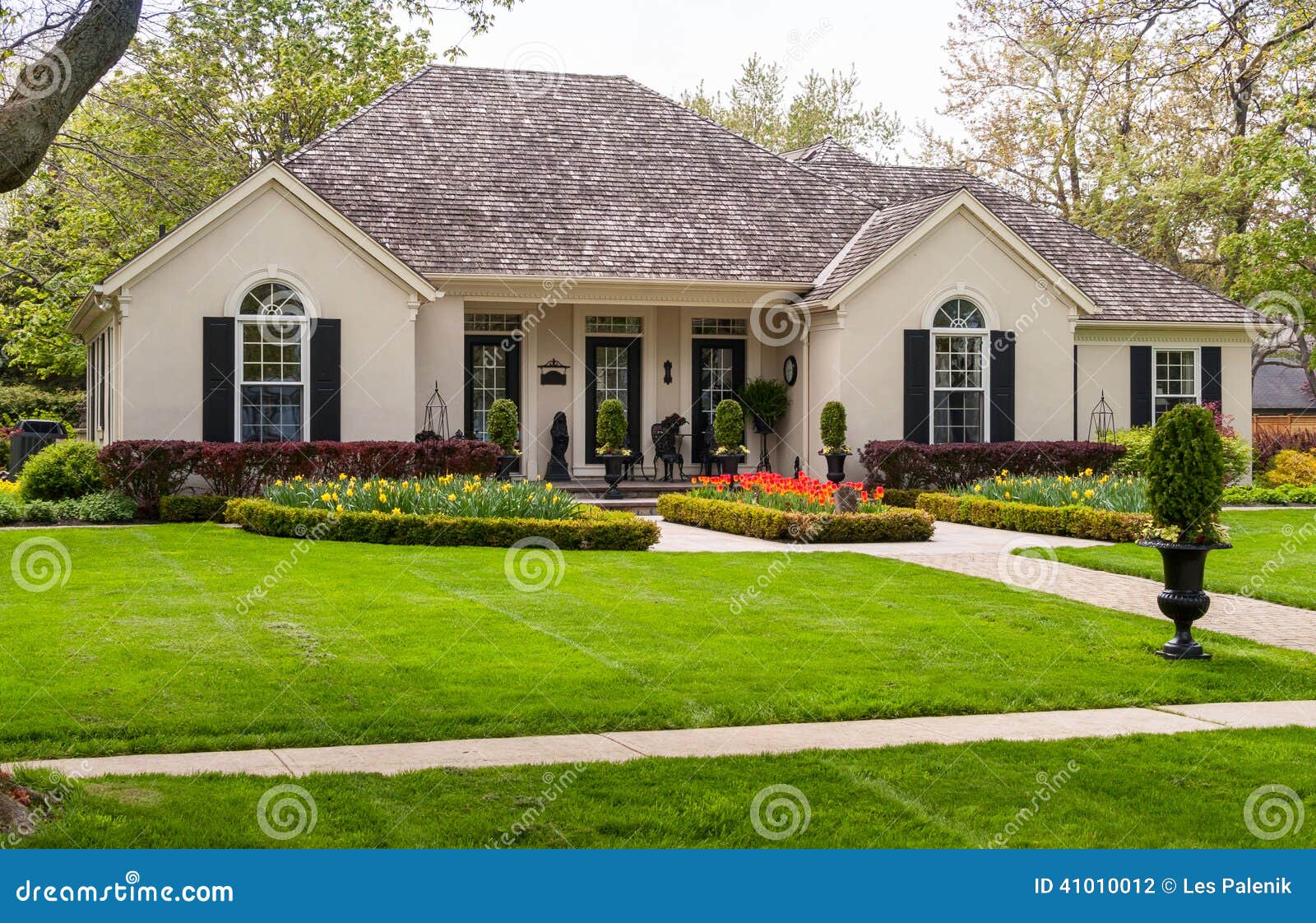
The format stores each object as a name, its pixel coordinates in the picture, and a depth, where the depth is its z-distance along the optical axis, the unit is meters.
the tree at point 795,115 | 49.69
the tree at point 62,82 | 6.22
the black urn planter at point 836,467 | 21.69
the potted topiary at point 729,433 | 21.66
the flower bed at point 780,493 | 17.48
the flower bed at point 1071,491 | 17.89
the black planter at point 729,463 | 22.27
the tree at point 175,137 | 23.31
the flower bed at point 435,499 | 16.08
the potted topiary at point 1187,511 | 9.78
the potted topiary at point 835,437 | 21.36
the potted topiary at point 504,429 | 20.38
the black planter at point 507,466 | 20.66
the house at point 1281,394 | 49.09
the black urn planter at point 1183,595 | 9.69
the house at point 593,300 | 19.70
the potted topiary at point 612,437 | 21.19
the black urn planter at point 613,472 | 21.55
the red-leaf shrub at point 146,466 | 18.31
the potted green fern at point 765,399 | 23.69
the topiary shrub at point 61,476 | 18.86
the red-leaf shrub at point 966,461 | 21.58
